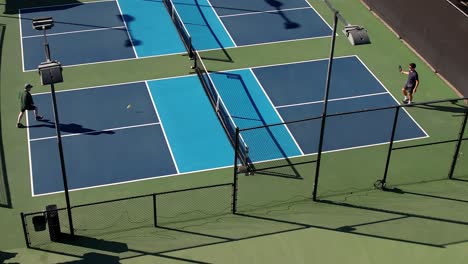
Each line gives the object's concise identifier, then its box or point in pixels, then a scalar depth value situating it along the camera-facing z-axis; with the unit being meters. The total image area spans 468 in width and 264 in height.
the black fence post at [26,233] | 14.90
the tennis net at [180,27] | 24.06
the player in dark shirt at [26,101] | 19.58
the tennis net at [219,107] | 18.77
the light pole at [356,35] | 13.88
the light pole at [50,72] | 12.80
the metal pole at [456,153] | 17.28
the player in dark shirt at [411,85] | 20.78
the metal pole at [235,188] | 15.79
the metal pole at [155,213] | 15.41
